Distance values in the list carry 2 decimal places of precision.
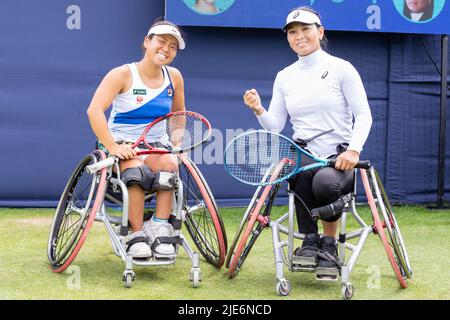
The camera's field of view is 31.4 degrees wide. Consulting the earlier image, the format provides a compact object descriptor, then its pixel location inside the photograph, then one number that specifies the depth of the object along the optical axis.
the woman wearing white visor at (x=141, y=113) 3.86
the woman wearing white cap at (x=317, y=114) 3.68
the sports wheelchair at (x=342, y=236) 3.56
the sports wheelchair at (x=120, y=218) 3.71
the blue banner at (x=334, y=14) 6.11
